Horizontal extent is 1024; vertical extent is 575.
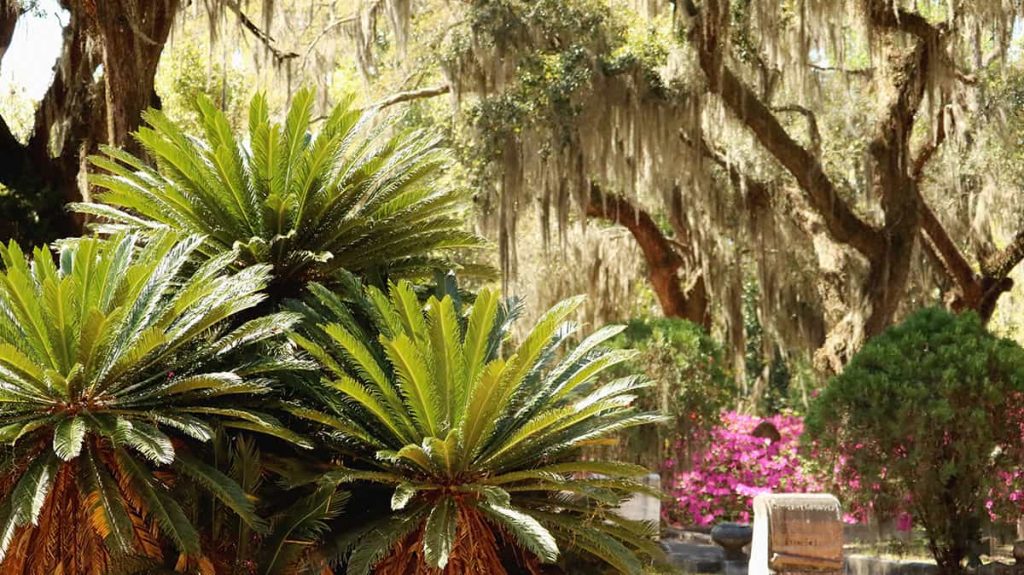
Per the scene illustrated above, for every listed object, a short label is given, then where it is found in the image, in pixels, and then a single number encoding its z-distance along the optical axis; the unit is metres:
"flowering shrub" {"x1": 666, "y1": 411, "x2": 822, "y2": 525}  15.73
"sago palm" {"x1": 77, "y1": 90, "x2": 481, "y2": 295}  7.02
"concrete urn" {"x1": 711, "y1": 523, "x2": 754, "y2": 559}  12.58
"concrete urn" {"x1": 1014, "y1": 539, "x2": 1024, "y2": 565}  11.33
